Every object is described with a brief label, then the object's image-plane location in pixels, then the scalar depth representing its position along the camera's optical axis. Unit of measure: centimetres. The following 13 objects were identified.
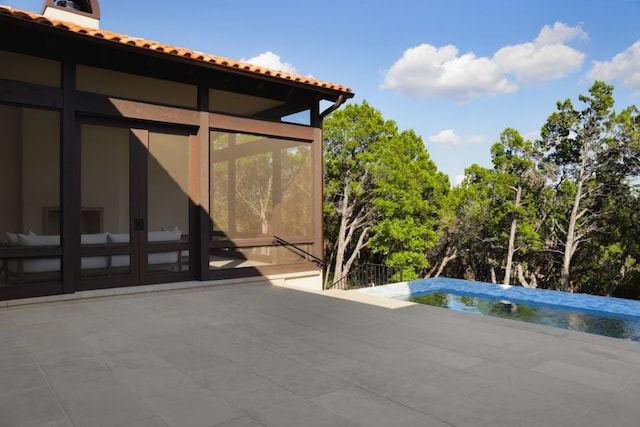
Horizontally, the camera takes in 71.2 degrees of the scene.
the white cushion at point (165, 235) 562
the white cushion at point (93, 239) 518
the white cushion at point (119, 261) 533
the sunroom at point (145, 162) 487
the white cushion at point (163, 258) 562
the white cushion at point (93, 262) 513
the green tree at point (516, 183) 1636
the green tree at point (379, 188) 1653
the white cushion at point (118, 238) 536
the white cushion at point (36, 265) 469
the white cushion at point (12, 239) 475
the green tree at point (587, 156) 1514
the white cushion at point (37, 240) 482
